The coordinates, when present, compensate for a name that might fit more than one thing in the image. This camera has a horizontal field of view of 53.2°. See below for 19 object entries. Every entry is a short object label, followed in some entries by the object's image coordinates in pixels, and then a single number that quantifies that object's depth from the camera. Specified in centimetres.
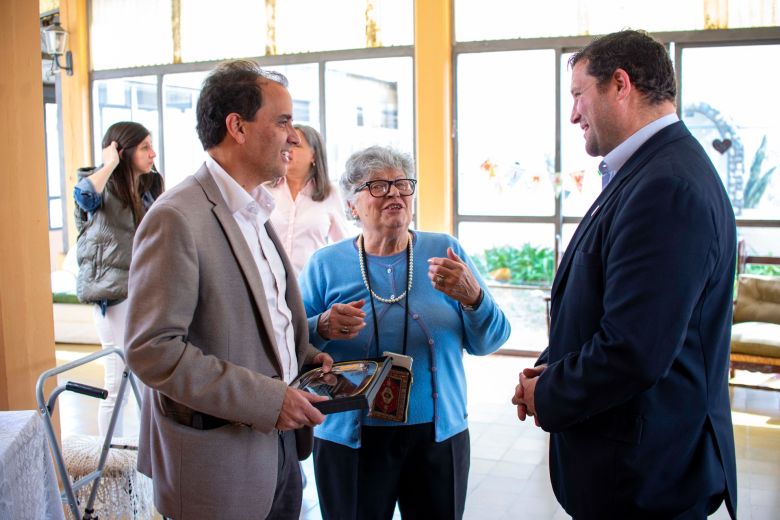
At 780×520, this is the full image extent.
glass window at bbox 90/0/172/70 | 845
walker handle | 247
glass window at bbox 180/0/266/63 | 803
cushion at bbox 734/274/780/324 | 560
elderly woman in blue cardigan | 229
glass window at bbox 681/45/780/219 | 638
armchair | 515
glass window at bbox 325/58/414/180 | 751
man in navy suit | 160
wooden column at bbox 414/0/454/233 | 707
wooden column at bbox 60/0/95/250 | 880
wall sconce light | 849
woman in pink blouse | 403
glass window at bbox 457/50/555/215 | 701
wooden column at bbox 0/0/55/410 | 325
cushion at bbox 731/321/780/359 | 513
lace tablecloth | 181
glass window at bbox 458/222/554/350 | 714
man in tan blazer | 169
